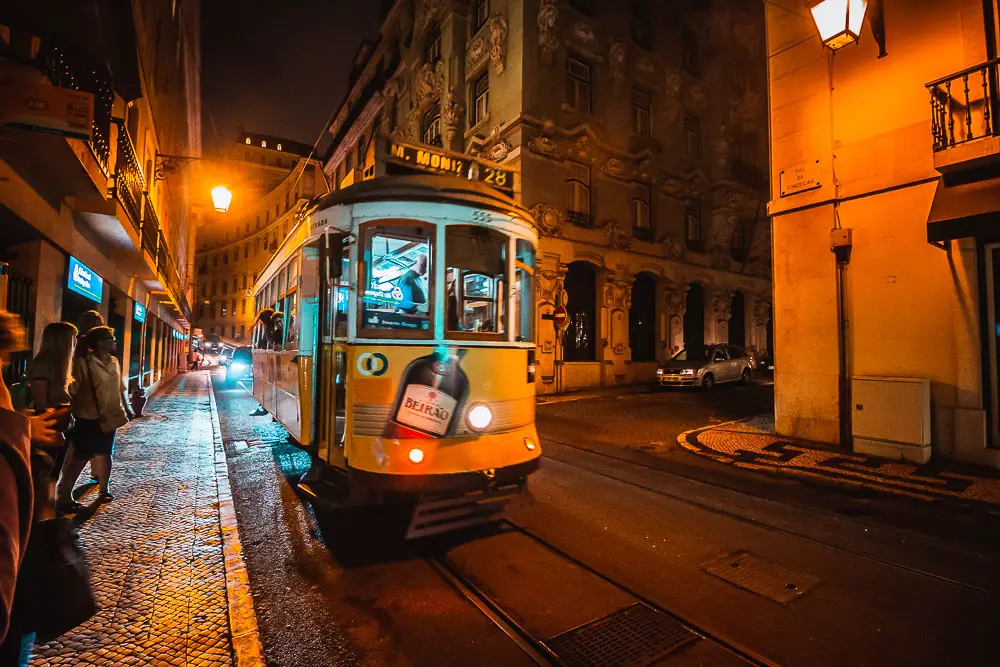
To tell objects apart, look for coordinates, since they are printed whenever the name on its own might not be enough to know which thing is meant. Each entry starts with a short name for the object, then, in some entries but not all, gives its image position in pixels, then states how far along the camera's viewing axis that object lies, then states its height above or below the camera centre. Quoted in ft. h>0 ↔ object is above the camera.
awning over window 22.49 +6.78
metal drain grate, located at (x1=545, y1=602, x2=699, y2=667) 9.50 -6.00
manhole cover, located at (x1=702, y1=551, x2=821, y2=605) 12.21 -6.02
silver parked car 58.18 -1.86
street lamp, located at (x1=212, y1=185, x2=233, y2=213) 40.27 +12.64
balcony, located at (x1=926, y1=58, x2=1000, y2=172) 22.95 +11.70
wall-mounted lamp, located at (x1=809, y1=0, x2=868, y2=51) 23.76 +16.62
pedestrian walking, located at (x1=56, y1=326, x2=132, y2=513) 16.43 -2.07
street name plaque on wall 30.39 +11.19
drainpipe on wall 28.60 +0.93
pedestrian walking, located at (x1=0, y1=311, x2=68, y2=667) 3.36 -1.35
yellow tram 14.46 +0.09
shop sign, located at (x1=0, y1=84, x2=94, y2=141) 14.94 +7.53
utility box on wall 24.61 -3.38
